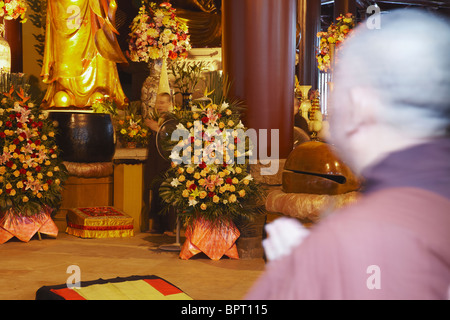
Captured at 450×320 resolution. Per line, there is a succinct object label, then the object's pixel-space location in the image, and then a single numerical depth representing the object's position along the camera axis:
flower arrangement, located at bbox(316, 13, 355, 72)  9.14
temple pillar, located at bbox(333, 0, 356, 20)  14.84
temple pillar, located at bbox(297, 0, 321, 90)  13.06
